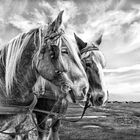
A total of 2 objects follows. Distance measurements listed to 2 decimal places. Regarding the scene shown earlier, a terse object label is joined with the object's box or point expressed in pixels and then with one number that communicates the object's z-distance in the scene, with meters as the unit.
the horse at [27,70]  1.91
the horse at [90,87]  2.11
